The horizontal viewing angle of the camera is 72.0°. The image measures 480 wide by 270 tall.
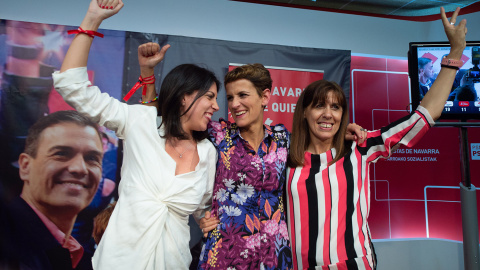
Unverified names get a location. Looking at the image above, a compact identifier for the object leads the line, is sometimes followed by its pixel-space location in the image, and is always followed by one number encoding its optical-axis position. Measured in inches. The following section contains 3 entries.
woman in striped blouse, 64.1
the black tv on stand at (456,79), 107.7
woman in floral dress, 60.6
